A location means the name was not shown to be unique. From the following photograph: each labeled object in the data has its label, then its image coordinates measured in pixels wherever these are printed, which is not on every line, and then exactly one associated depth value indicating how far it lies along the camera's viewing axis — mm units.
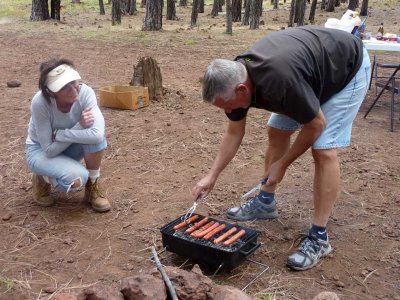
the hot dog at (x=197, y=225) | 3118
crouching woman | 3451
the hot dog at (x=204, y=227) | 3086
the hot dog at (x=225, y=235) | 2996
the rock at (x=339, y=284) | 2990
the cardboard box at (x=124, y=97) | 6281
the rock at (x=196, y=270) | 2727
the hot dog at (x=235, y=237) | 2963
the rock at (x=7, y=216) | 3781
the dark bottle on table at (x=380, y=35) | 6821
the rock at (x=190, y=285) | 2467
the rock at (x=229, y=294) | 2379
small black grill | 2893
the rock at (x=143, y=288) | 2361
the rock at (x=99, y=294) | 2316
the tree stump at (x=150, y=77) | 6637
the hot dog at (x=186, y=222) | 3162
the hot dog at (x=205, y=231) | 3060
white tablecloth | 6137
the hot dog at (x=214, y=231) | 3054
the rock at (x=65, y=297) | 2260
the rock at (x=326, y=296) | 2389
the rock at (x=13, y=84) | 7504
